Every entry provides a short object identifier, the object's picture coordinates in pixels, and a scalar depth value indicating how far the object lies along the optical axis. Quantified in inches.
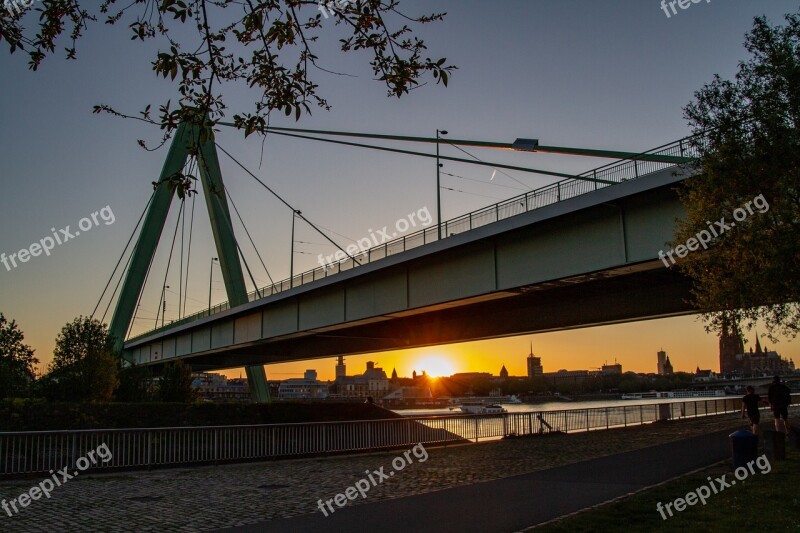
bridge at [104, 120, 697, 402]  824.3
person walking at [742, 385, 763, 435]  754.2
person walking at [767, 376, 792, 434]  719.7
